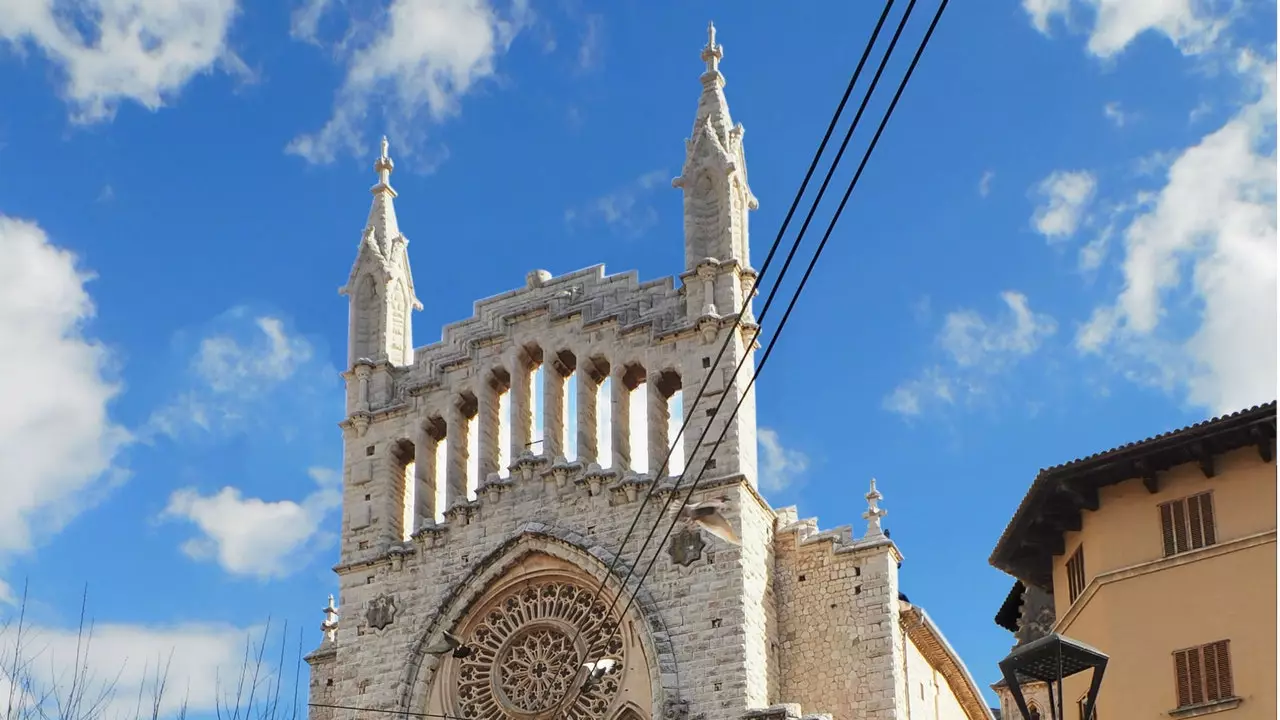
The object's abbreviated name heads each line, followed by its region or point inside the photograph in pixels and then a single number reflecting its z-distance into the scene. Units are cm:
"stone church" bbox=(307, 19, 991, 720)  3462
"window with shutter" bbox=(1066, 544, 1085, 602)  2823
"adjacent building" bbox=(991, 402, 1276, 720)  2511
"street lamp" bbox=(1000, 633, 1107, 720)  1753
